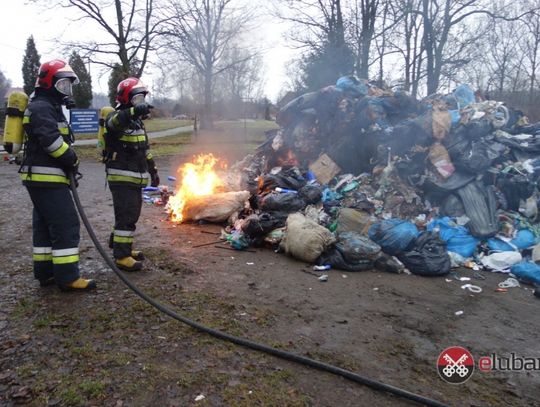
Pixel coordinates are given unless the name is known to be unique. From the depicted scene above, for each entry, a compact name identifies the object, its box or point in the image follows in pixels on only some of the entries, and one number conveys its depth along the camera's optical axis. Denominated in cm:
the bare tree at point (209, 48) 2197
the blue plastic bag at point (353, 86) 723
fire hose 222
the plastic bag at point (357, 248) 442
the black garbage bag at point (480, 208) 500
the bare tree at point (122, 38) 1680
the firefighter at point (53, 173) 317
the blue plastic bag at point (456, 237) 492
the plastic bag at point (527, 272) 424
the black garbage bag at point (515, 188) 528
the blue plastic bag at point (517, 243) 481
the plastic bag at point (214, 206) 585
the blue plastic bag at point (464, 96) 679
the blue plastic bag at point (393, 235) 461
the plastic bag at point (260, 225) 503
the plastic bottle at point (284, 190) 569
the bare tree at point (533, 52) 2870
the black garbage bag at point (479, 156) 546
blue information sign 1666
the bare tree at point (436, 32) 1822
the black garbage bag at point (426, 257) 439
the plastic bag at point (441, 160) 560
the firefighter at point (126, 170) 382
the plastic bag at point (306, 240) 448
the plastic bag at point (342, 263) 441
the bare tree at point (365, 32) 1894
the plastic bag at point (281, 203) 536
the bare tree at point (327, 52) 1898
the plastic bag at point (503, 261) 460
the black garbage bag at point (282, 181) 609
